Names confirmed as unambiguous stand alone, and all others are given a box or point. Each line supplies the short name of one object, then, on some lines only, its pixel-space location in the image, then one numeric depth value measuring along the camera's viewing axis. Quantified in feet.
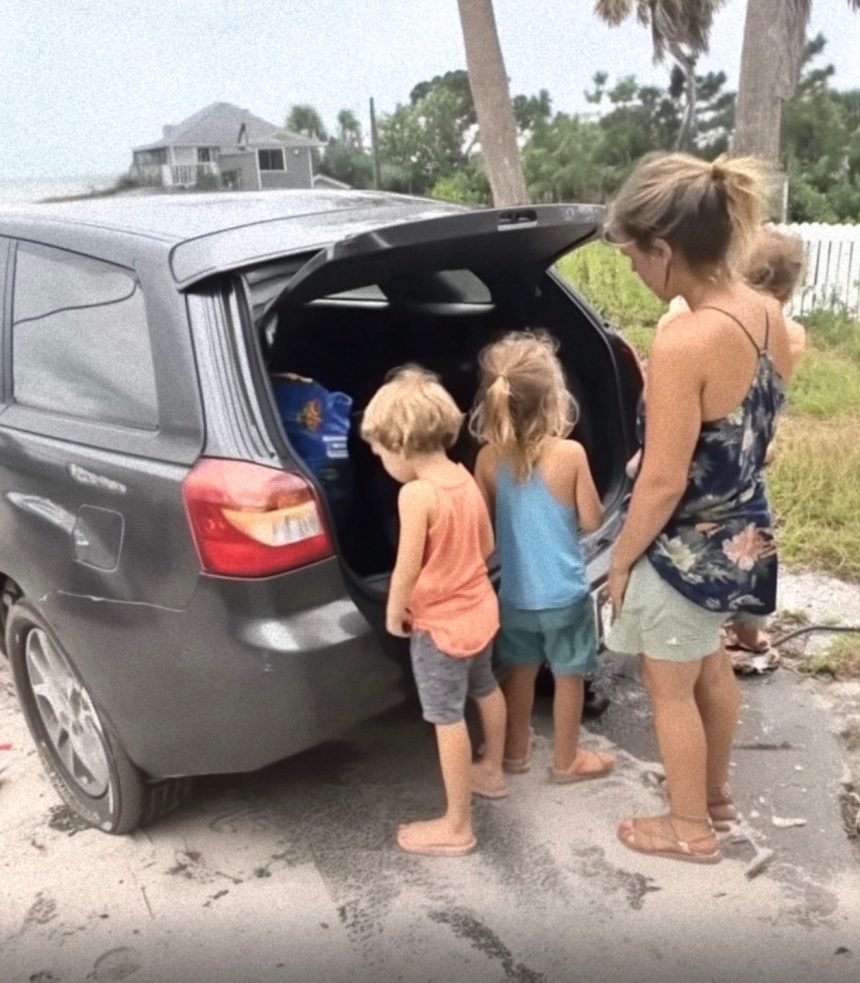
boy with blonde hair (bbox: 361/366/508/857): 7.86
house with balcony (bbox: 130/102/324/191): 162.30
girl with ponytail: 8.22
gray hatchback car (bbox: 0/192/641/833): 7.45
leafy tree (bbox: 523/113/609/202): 134.92
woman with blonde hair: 7.19
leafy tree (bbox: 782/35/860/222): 102.32
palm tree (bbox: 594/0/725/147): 64.92
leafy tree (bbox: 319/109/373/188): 173.17
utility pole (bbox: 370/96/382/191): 153.28
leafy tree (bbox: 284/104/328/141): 207.62
